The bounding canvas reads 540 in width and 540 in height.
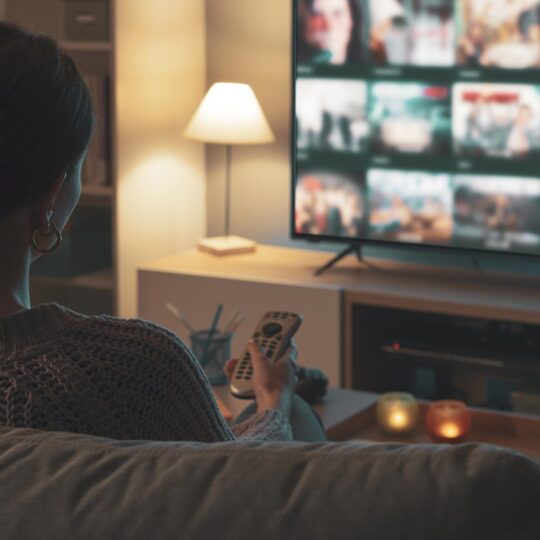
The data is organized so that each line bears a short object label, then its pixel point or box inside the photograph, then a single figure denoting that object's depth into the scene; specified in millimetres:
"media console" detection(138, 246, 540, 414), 3617
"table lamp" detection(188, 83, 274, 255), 3914
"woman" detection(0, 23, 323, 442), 1176
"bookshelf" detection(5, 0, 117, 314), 4043
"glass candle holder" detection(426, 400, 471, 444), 2332
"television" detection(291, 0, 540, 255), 3623
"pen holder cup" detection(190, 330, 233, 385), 2516
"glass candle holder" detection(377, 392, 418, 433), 2402
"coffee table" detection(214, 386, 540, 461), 2354
